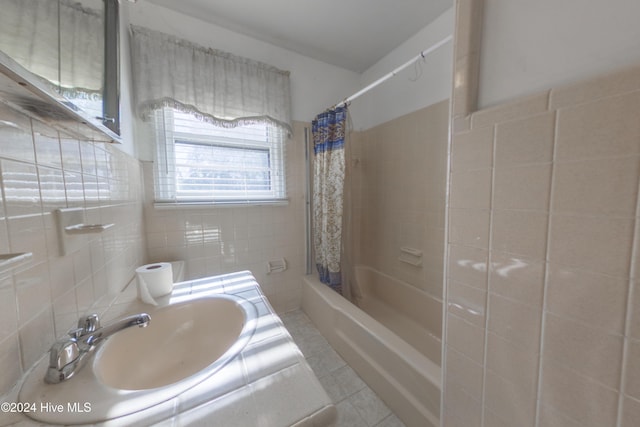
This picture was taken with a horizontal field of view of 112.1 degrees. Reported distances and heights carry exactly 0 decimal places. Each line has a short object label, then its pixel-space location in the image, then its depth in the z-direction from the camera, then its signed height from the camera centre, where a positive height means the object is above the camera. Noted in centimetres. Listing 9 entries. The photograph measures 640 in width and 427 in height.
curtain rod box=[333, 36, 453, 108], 109 +77
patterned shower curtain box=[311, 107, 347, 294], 174 +8
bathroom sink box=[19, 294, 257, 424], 40 -42
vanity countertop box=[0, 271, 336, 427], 38 -39
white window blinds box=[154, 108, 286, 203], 153 +29
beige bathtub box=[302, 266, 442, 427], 100 -92
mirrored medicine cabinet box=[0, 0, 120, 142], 39 +36
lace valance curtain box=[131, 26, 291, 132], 138 +83
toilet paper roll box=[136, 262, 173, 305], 80 -32
